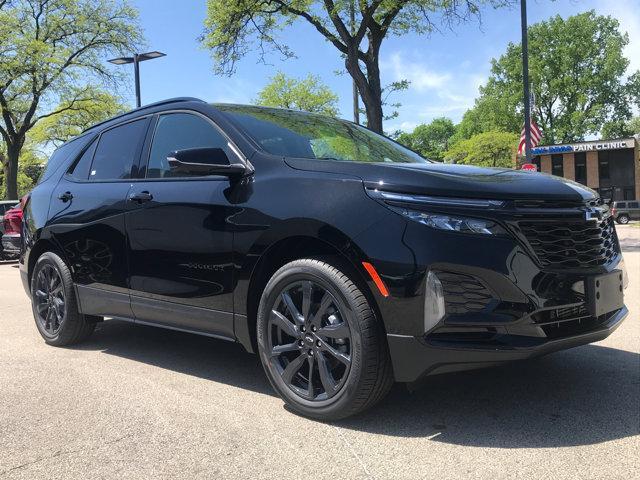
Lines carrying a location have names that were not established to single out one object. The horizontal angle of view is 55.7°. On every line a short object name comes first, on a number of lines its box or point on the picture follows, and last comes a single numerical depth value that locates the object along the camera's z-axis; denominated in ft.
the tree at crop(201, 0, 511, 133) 48.98
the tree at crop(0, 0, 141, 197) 85.54
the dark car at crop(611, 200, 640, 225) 128.36
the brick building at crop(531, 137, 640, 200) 178.70
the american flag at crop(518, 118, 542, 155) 56.49
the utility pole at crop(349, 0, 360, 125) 61.16
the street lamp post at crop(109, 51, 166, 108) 64.18
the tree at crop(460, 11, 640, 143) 204.03
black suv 8.99
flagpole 51.48
